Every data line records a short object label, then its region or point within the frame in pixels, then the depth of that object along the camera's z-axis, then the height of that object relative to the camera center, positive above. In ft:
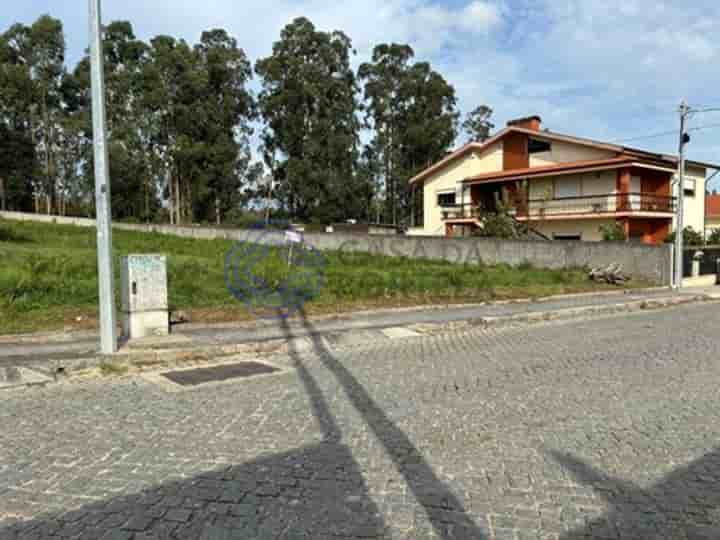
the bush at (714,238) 92.43 +0.21
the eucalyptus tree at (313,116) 151.02 +36.65
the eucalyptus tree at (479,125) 189.06 +40.70
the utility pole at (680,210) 62.77 +3.42
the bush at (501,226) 89.35 +2.57
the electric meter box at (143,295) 28.45 -2.74
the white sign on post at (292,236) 50.24 +0.64
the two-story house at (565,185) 93.50 +10.69
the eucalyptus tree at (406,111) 160.97 +39.86
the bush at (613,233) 80.64 +1.07
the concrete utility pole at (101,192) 24.44 +2.43
